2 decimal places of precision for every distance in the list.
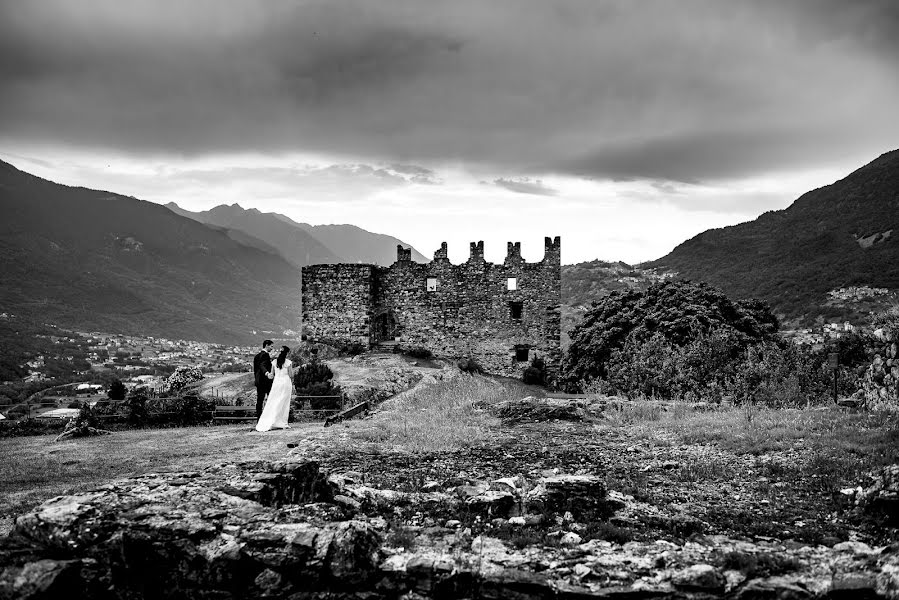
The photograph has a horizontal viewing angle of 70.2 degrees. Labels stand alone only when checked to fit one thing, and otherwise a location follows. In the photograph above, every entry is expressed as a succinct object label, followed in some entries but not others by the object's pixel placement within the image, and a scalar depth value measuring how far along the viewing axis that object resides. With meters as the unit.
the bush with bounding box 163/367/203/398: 27.70
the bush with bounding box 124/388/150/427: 18.33
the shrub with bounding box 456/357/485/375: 37.62
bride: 16.33
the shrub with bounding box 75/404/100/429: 16.65
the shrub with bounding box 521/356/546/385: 37.94
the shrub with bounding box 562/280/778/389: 32.19
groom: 16.77
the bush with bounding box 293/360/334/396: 25.42
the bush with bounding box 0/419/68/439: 17.09
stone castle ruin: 39.00
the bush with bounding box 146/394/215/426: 18.69
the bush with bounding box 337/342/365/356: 37.64
